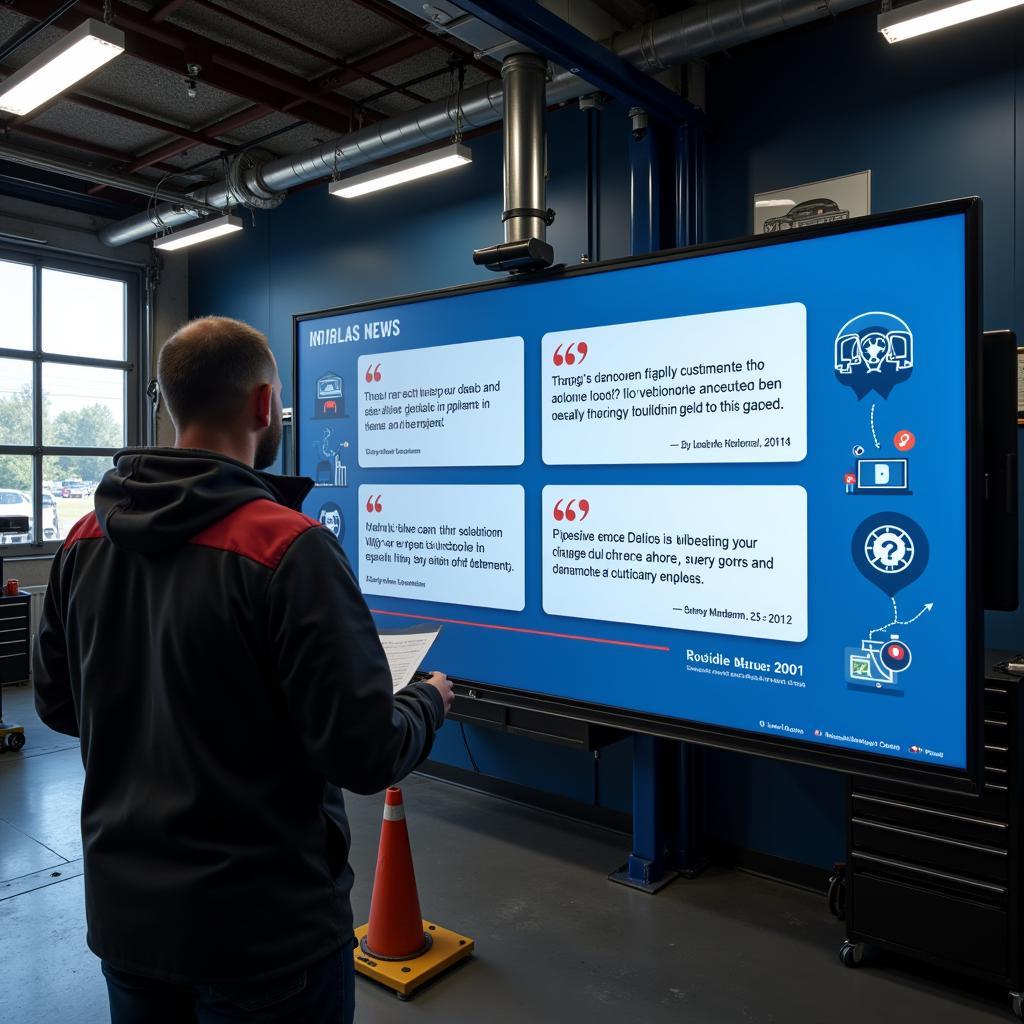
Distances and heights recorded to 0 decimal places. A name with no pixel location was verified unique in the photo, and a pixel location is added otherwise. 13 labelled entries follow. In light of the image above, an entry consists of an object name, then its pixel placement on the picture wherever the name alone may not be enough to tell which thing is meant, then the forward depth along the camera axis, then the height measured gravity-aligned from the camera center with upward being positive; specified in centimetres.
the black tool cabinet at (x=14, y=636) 484 -65
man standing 113 -28
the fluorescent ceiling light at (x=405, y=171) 393 +164
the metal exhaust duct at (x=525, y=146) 317 +136
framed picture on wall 314 +116
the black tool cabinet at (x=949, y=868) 240 -103
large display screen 213 +9
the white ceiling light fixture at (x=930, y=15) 250 +145
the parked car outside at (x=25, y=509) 605 +7
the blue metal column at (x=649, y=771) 323 -97
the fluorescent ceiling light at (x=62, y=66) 324 +180
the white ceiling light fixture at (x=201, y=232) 508 +172
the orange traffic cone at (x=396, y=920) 265 -125
